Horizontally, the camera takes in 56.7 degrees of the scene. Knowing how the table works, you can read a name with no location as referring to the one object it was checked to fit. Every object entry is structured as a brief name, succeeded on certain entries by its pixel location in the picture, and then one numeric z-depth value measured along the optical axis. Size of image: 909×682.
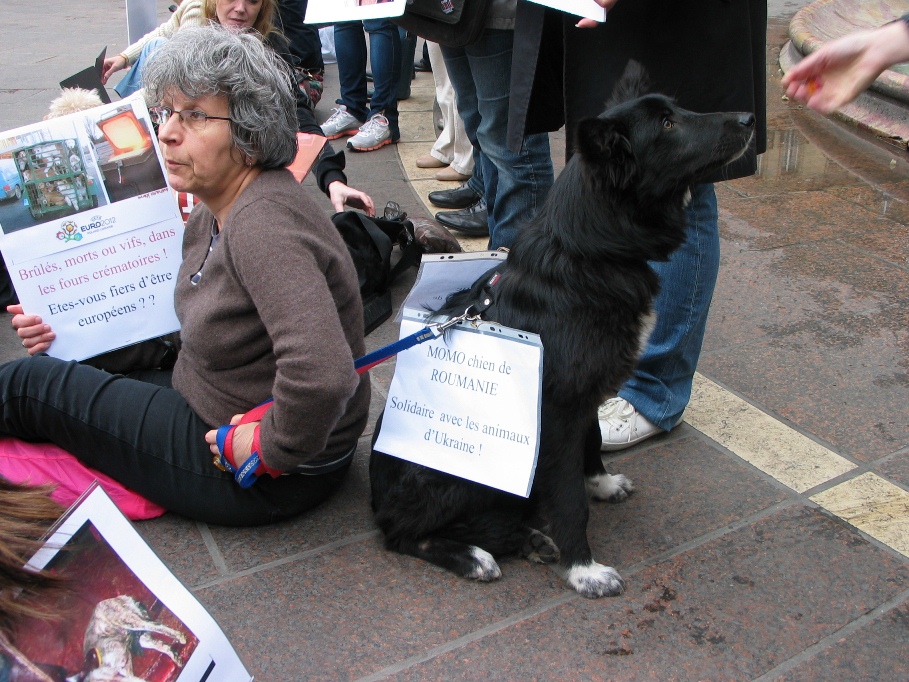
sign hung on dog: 2.26
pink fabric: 2.58
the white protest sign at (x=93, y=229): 2.67
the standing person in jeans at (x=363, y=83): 6.46
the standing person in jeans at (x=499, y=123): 3.31
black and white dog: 2.27
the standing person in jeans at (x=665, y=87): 2.56
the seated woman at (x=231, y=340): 2.09
